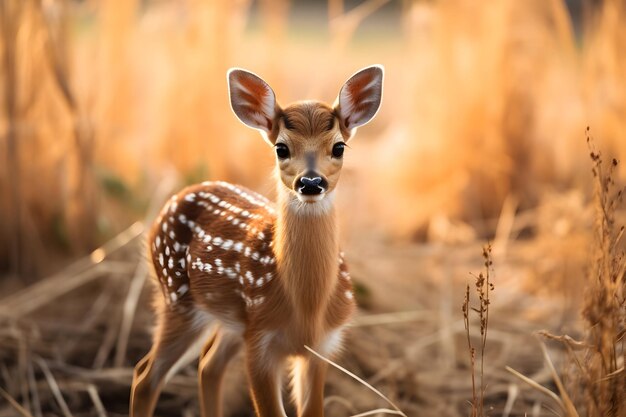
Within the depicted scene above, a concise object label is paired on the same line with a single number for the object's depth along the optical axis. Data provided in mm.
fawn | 4828
